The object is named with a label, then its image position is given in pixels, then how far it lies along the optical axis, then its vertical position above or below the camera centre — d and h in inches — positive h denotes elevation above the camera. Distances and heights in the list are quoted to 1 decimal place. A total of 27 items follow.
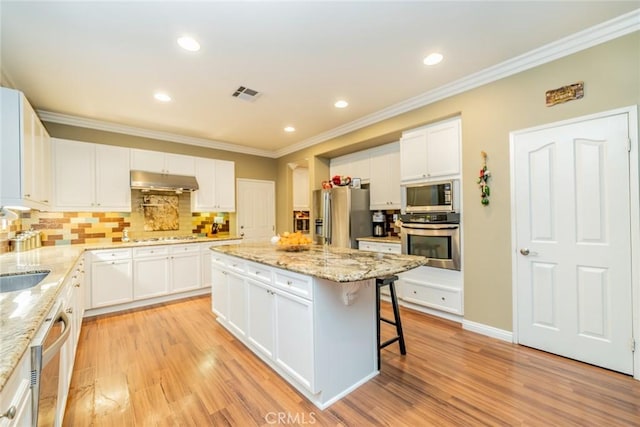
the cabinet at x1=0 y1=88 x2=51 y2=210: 80.2 +21.4
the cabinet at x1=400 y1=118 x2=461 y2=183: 119.0 +28.7
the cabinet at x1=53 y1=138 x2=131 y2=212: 136.3 +22.2
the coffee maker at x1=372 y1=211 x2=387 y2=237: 172.7 -6.6
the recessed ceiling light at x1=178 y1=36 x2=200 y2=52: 82.5 +54.2
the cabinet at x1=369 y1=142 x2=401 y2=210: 156.6 +21.7
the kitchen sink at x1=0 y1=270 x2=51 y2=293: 71.1 -16.3
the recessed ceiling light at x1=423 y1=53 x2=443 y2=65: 93.4 +54.4
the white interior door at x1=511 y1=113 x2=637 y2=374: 80.7 -9.5
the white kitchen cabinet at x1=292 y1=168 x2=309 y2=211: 223.9 +21.8
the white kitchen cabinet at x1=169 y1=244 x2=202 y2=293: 157.6 -30.1
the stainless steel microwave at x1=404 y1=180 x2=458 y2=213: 118.3 +7.6
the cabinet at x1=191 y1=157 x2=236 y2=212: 181.2 +21.0
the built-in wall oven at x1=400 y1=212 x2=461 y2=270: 117.2 -11.2
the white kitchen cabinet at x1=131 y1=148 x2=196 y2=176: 157.8 +33.8
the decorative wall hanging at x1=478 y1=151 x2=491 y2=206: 106.5 +12.4
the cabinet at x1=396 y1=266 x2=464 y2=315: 118.0 -35.5
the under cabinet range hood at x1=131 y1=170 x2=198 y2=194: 153.8 +21.1
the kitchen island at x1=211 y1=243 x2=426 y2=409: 68.6 -28.6
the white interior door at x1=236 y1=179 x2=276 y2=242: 209.5 +4.7
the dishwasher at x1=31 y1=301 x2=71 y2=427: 37.6 -22.5
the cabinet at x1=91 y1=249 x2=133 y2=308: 134.5 -30.2
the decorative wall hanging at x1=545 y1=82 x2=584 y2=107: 86.8 +38.9
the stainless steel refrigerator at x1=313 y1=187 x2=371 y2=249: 161.8 -0.9
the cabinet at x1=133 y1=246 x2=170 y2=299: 145.7 -29.8
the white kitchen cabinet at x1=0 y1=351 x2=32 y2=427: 28.0 -20.5
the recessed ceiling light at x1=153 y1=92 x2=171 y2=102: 118.1 +53.8
